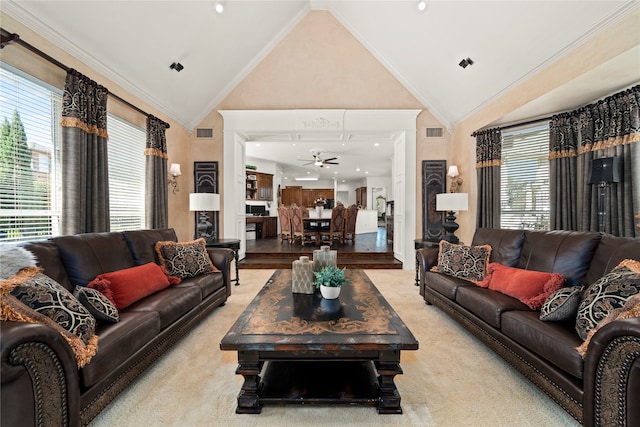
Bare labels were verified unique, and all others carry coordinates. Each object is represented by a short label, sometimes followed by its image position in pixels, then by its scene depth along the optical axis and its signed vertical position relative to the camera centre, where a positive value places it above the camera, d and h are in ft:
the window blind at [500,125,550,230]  13.46 +1.54
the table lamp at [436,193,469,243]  13.43 +0.21
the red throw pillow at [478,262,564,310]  6.80 -2.00
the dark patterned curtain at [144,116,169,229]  13.24 +1.82
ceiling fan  27.78 +5.40
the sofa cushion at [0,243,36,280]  4.95 -0.92
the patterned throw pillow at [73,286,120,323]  5.52 -1.91
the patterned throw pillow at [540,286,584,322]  5.71 -2.03
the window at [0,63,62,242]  7.62 +1.64
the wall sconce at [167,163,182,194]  15.33 +2.05
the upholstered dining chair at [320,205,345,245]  23.17 -1.20
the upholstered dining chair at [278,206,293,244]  25.03 -1.15
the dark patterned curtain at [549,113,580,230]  11.81 +1.53
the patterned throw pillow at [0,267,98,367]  4.13 -1.56
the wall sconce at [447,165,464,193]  16.42 +1.89
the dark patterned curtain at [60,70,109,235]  8.83 +1.83
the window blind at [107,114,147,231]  11.93 +1.73
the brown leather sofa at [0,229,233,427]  3.52 -2.35
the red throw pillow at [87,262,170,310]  6.57 -1.88
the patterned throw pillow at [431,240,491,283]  9.53 -1.87
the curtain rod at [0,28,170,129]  6.93 +4.54
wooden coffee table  4.94 -2.65
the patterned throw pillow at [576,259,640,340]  4.86 -1.59
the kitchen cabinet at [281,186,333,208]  46.47 +2.70
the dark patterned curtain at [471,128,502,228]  14.34 +1.83
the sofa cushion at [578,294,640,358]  4.39 -1.73
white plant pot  6.93 -2.07
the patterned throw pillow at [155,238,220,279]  9.40 -1.68
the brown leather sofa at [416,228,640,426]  3.92 -2.43
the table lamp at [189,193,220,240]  13.46 +0.34
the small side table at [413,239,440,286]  13.63 -1.74
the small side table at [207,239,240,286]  13.33 -1.64
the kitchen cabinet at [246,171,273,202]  30.48 +2.83
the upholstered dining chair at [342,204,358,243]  24.81 -1.09
